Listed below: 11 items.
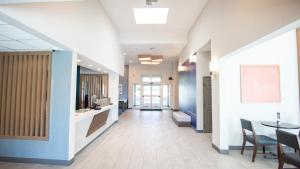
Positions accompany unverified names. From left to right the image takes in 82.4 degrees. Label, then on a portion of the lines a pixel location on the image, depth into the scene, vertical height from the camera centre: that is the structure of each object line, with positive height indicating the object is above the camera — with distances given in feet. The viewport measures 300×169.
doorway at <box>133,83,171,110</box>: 49.88 -0.97
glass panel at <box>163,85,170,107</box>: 50.26 -1.27
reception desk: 13.92 -3.25
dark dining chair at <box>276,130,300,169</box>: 8.83 -2.91
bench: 25.07 -4.30
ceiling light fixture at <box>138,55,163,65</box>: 31.00 +6.24
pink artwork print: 15.14 +0.85
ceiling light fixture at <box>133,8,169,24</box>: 19.02 +9.18
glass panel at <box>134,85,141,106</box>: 50.16 -0.68
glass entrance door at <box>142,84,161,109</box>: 49.93 -1.26
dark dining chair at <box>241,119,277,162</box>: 12.38 -3.58
